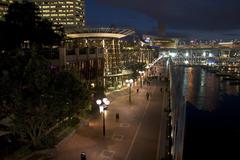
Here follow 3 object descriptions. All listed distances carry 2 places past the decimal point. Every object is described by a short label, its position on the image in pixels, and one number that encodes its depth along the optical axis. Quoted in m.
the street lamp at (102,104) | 25.35
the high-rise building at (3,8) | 118.49
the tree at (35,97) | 19.91
